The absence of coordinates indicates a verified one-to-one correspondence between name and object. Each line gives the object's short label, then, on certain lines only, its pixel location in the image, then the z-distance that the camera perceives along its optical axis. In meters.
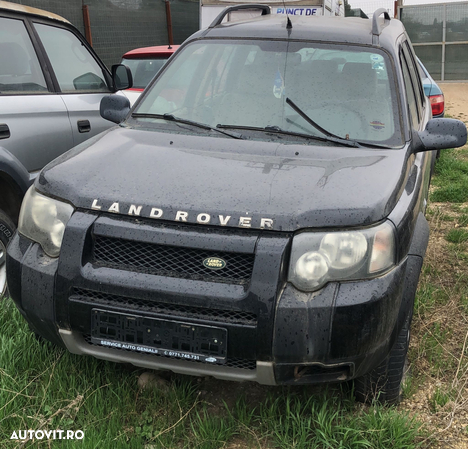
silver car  3.85
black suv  2.35
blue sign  10.58
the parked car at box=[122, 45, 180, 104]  7.93
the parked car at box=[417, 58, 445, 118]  7.95
